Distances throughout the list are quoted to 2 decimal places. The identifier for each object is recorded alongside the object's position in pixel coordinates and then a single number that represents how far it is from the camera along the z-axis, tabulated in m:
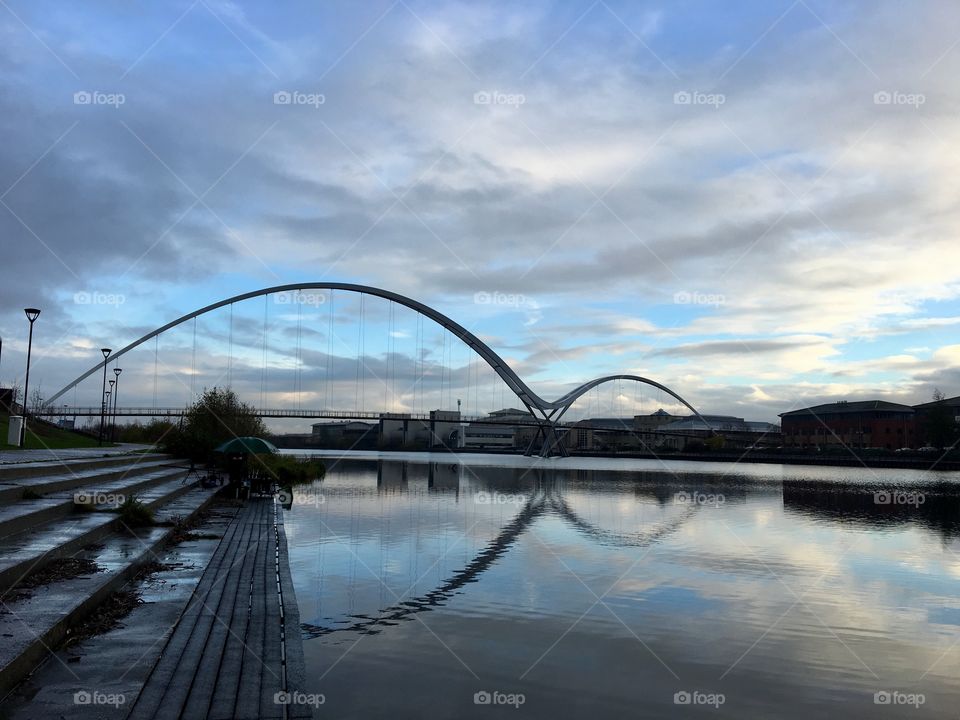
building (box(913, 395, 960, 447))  102.06
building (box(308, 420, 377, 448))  196.32
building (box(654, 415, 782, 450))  158.50
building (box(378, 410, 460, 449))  172.38
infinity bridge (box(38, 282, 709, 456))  79.94
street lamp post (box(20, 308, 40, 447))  35.51
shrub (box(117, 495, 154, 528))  15.95
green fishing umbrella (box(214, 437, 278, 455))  30.33
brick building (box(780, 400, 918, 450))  131.12
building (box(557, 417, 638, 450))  110.88
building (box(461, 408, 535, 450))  190.52
